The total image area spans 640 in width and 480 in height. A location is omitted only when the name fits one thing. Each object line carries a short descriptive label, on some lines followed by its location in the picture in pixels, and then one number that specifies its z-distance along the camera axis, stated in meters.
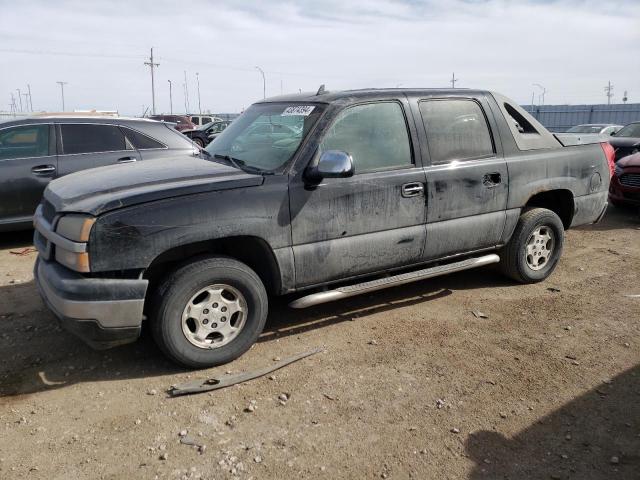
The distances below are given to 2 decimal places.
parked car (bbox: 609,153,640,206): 8.52
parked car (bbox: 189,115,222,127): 29.75
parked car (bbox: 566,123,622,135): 16.53
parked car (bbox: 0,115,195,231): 6.27
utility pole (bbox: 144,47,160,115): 55.12
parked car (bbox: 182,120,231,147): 21.83
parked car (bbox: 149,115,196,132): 24.72
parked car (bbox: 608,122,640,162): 11.45
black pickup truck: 3.21
